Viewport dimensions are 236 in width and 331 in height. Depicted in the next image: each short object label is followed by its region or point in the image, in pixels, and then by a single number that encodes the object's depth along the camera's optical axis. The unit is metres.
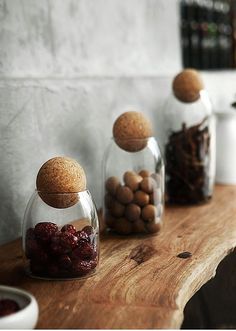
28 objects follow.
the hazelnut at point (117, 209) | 1.26
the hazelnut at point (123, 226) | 1.26
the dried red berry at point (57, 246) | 0.98
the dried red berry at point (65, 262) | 0.99
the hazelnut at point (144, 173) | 1.29
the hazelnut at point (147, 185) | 1.26
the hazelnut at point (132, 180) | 1.26
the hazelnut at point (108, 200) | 1.28
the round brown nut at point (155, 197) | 1.27
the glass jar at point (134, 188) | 1.26
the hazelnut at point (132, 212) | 1.25
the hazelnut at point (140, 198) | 1.25
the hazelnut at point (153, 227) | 1.27
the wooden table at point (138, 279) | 0.83
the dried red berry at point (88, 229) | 1.03
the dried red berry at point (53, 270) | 1.00
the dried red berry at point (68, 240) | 0.98
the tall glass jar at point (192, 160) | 1.54
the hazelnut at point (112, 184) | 1.29
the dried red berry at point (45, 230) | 1.00
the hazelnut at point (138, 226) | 1.26
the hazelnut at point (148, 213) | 1.26
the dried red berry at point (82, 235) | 1.01
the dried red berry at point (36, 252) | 1.00
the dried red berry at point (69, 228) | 0.99
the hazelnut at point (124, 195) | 1.25
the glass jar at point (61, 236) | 0.99
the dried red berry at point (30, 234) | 1.02
